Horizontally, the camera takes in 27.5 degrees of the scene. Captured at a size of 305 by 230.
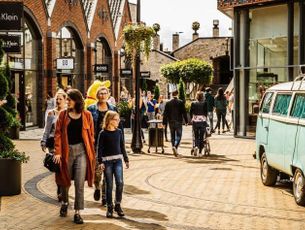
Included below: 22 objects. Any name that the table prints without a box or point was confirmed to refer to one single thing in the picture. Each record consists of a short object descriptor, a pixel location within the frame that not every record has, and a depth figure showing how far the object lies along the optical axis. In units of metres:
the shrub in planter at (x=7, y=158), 10.38
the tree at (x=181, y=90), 36.50
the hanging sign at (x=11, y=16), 13.27
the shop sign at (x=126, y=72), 36.38
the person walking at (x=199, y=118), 16.89
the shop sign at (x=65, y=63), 30.32
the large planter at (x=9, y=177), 10.36
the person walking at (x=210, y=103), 25.48
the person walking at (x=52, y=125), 9.80
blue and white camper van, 9.70
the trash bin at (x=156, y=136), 18.20
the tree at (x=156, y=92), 40.99
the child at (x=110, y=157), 8.62
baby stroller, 17.20
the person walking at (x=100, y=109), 9.51
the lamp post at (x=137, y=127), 18.17
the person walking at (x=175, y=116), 17.11
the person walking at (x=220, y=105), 26.17
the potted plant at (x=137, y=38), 19.03
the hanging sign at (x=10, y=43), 13.41
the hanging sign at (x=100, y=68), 35.57
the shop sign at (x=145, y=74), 31.68
